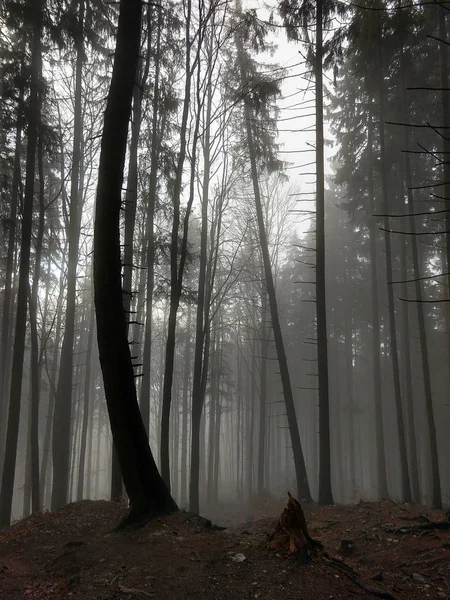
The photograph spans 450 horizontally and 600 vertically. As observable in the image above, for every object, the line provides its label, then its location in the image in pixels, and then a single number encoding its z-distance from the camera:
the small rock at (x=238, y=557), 4.29
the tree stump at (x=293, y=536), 4.30
